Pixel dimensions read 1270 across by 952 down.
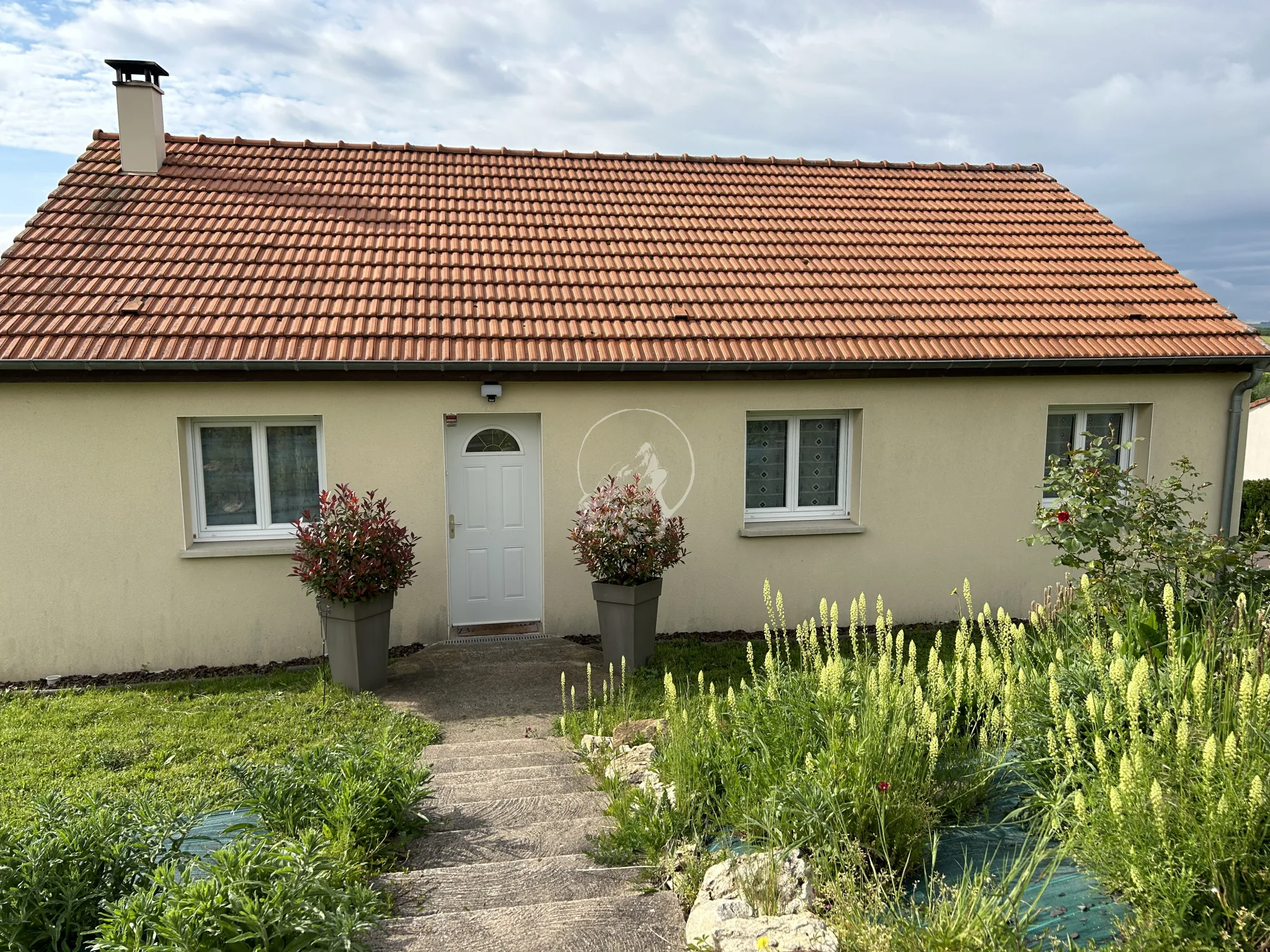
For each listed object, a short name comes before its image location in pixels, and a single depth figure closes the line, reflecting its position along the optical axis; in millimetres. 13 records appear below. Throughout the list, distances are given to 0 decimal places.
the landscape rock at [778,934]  3031
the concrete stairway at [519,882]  3393
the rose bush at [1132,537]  6180
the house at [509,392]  8664
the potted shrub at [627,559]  8109
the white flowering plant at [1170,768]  3119
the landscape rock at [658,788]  4504
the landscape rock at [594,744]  5789
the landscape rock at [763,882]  3436
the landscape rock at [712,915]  3242
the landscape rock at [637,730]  5773
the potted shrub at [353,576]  7754
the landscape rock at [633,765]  5047
